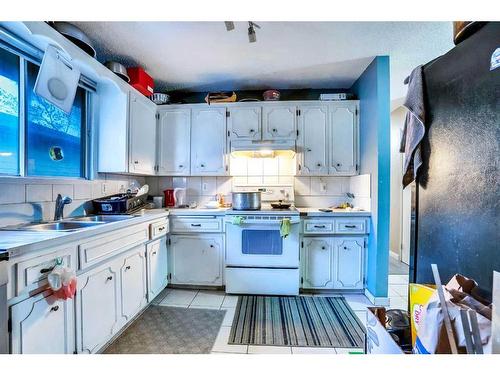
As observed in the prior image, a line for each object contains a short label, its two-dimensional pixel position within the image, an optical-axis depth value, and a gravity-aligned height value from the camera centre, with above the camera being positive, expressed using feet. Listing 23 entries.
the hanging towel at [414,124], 3.09 +0.90
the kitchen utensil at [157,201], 9.14 -0.57
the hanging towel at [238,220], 7.52 -1.12
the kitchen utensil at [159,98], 8.96 +3.60
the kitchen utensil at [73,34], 5.03 +3.56
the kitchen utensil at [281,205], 8.39 -0.70
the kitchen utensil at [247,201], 7.92 -0.50
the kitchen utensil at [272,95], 8.73 +3.61
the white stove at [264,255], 7.55 -2.32
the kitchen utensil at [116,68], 6.61 +3.58
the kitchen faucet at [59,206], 5.41 -0.45
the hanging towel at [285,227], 7.30 -1.33
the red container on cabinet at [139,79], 7.60 +3.76
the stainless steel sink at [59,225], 4.67 -0.87
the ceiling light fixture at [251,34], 5.05 +3.46
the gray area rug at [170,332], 5.09 -3.71
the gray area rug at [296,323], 5.48 -3.77
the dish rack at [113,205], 6.61 -0.53
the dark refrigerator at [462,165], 2.15 +0.24
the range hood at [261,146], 8.34 +1.53
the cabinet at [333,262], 7.75 -2.63
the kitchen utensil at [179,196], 9.34 -0.37
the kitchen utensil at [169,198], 9.40 -0.46
